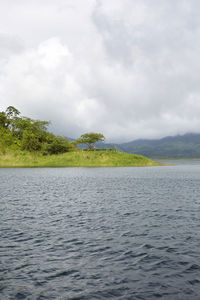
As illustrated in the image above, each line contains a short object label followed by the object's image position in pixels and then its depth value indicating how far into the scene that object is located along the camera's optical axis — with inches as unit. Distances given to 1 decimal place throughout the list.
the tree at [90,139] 6539.9
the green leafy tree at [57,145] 5821.9
